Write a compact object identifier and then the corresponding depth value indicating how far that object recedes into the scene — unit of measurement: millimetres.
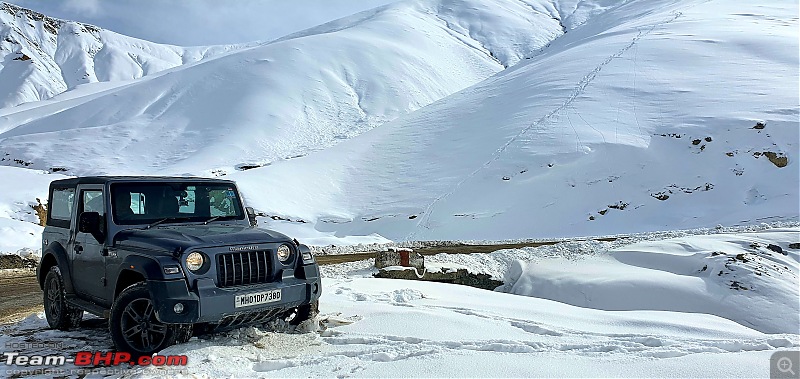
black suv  5441
